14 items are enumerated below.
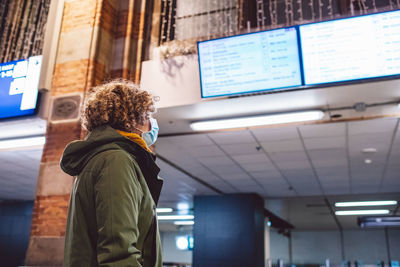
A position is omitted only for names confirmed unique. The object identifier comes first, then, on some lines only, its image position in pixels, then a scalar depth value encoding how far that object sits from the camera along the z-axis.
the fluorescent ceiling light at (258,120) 4.99
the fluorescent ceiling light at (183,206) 12.49
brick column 4.50
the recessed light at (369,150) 6.21
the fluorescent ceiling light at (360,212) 12.59
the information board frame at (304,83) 3.77
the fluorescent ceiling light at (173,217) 14.90
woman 1.25
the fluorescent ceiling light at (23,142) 6.13
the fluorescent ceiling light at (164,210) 13.48
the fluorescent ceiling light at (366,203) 10.89
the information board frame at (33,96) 4.93
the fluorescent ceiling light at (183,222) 16.29
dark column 9.99
